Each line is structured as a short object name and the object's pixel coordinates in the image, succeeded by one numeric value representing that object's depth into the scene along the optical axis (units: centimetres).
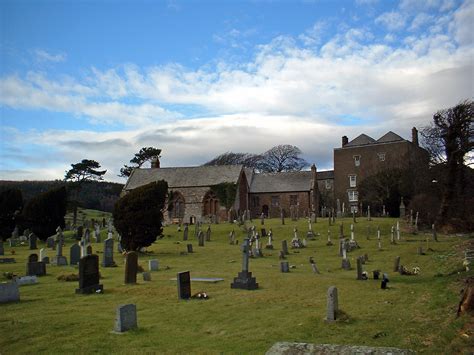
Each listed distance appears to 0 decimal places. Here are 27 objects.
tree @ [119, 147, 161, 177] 7875
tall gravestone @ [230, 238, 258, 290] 1541
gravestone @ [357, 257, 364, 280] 1734
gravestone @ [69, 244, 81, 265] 2212
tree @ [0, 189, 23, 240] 4005
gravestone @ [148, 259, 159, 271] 2047
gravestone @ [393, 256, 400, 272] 1959
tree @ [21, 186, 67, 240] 3844
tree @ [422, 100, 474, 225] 3353
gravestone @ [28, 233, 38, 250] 3231
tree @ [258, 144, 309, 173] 8588
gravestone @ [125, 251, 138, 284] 1583
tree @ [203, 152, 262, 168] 8750
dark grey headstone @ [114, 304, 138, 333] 916
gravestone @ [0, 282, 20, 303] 1202
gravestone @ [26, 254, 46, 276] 1794
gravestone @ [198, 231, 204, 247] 3259
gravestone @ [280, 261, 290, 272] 1986
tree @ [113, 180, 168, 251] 2736
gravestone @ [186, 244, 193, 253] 2845
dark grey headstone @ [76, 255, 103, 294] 1388
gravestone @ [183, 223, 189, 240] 3759
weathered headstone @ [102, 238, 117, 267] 2172
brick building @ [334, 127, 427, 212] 6253
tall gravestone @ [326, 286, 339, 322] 1002
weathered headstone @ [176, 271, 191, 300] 1301
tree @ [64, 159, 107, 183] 6581
